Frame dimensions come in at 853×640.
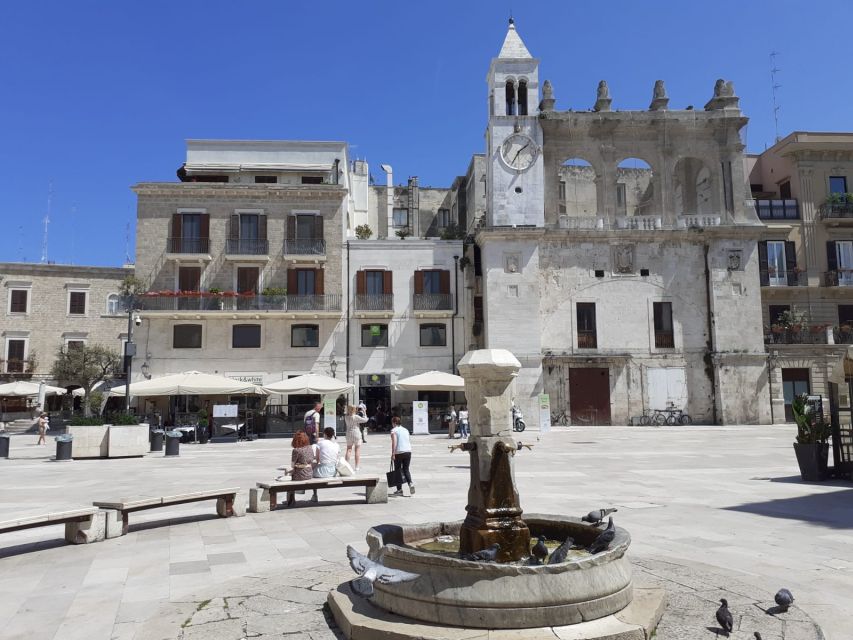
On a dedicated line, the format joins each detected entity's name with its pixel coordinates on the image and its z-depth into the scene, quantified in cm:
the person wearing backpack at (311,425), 1866
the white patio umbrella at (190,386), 2572
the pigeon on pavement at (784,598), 482
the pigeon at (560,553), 505
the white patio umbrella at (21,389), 3372
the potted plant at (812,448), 1254
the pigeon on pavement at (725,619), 448
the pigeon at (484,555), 486
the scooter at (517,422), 2906
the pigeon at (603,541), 530
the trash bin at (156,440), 2161
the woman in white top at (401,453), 1151
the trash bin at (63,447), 1828
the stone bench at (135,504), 834
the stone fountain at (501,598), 442
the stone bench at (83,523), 765
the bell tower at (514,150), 3266
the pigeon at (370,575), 471
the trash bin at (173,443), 1967
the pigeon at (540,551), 528
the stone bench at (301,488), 1020
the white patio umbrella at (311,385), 2698
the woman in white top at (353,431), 1462
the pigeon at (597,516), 629
